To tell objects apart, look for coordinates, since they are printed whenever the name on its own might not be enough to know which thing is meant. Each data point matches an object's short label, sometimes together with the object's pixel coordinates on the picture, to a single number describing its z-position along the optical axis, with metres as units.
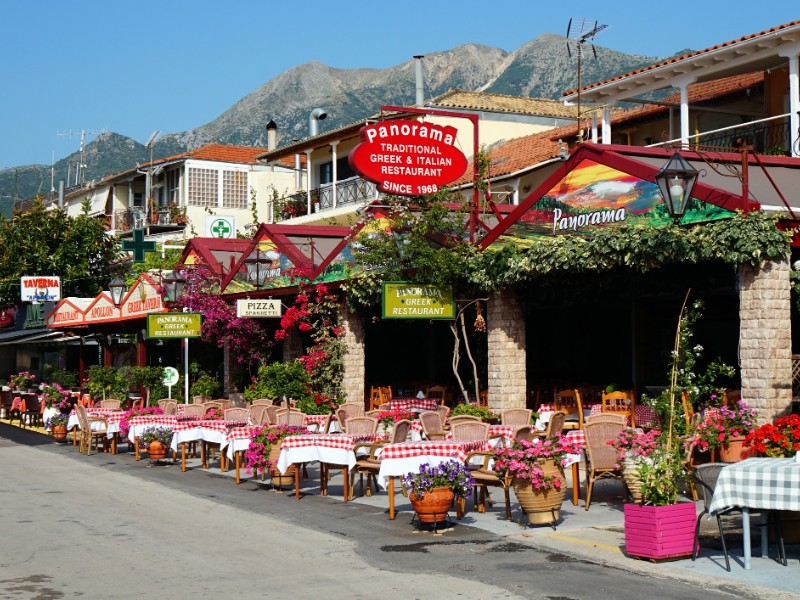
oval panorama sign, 20.06
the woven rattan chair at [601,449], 13.41
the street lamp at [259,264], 24.77
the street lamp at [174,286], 27.03
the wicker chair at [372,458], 14.92
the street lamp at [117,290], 29.64
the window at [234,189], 55.03
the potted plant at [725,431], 13.80
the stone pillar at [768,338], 14.46
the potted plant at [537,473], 12.22
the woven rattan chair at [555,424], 15.90
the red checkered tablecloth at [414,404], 22.28
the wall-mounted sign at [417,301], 19.50
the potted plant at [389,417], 19.36
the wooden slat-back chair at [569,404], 19.52
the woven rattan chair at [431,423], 16.94
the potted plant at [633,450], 11.30
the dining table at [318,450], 15.38
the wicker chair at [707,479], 10.34
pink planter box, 10.22
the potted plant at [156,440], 21.50
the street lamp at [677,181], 13.48
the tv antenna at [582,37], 22.75
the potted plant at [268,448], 16.62
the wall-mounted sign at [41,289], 44.27
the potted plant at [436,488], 12.38
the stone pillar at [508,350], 19.50
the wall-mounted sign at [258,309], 24.28
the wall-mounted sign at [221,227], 39.06
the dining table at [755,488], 9.66
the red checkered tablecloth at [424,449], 13.46
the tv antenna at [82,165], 69.28
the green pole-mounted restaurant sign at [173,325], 25.09
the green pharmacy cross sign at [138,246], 40.50
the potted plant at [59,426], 27.92
